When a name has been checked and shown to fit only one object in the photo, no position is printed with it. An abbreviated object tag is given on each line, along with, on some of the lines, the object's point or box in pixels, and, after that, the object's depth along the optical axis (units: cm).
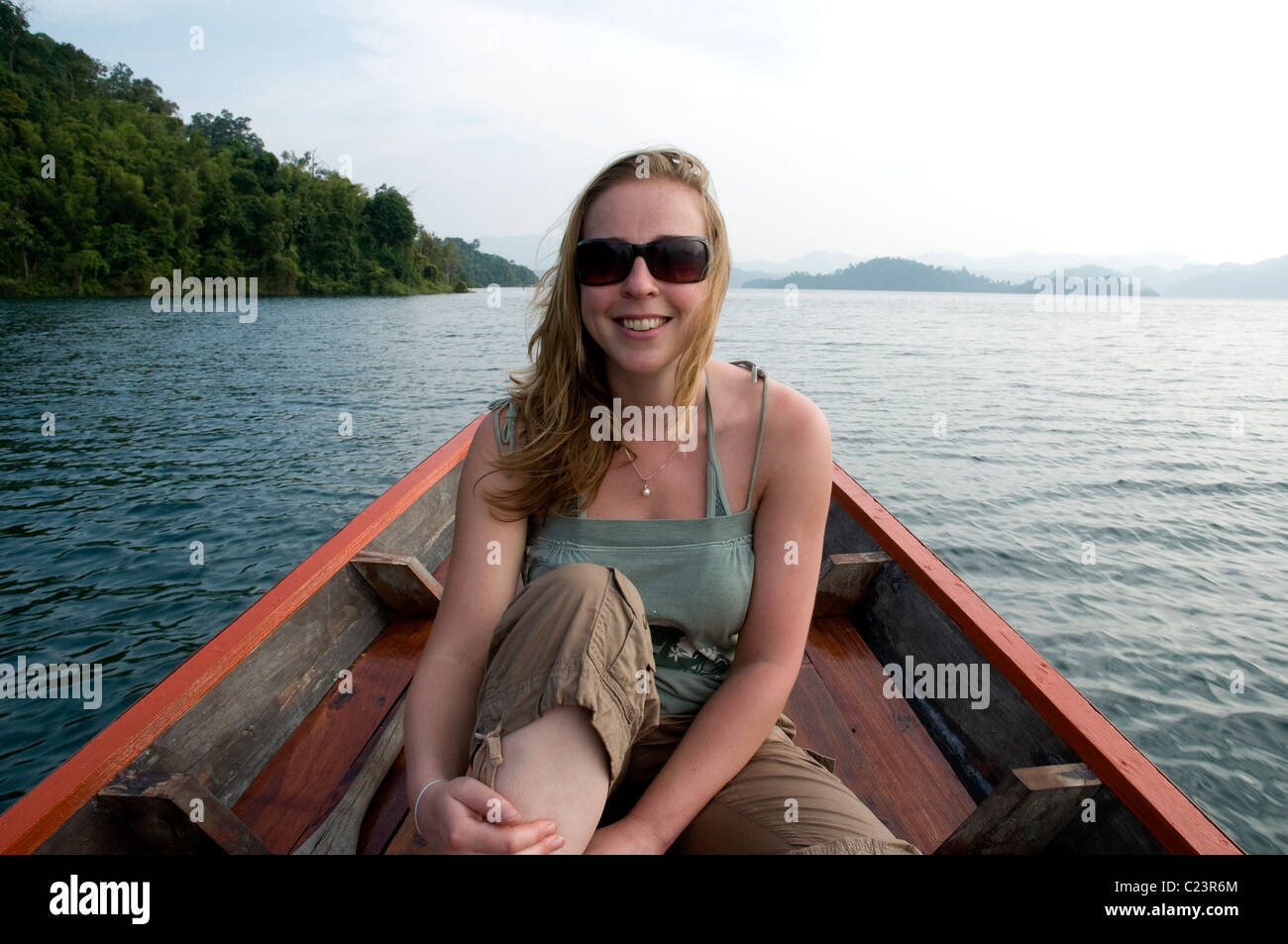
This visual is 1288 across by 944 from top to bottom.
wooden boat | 175
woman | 131
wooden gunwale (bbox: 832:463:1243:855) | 156
